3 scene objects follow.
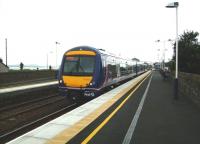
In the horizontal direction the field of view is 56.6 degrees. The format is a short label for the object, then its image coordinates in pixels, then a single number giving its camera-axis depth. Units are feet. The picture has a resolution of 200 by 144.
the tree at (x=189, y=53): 69.08
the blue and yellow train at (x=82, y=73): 34.17
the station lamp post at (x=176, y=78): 35.44
